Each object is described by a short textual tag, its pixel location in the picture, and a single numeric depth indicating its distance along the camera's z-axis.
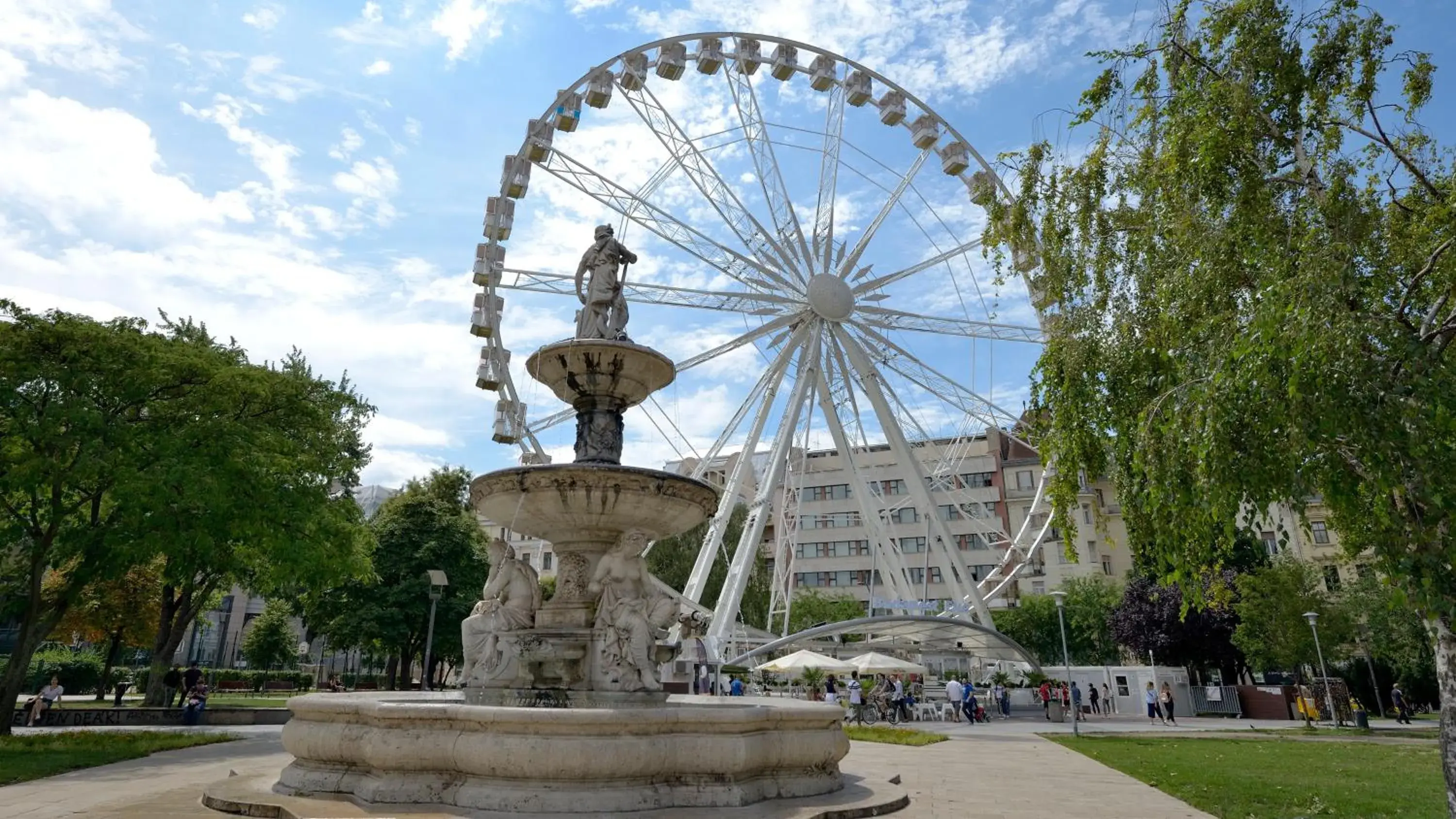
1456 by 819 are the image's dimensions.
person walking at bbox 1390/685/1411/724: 27.91
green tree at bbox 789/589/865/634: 51.12
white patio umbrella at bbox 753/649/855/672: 26.36
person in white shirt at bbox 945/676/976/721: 26.39
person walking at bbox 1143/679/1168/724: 28.47
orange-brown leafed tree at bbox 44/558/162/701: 29.30
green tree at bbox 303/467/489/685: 34.59
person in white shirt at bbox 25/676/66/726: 17.84
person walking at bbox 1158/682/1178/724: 27.20
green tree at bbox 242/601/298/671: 46.69
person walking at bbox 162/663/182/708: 26.07
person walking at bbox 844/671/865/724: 23.19
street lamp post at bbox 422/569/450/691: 19.78
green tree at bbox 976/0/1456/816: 5.38
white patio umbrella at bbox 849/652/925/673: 27.31
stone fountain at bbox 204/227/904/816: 5.79
